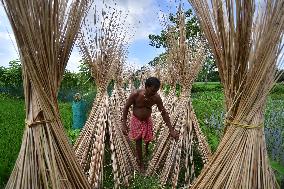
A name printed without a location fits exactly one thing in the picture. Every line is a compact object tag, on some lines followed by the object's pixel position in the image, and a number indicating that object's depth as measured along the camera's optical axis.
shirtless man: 1.40
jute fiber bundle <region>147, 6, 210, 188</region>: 1.44
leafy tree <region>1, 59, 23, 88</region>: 6.89
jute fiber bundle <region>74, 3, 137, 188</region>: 1.30
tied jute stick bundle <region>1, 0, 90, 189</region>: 0.76
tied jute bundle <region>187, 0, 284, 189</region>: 0.76
